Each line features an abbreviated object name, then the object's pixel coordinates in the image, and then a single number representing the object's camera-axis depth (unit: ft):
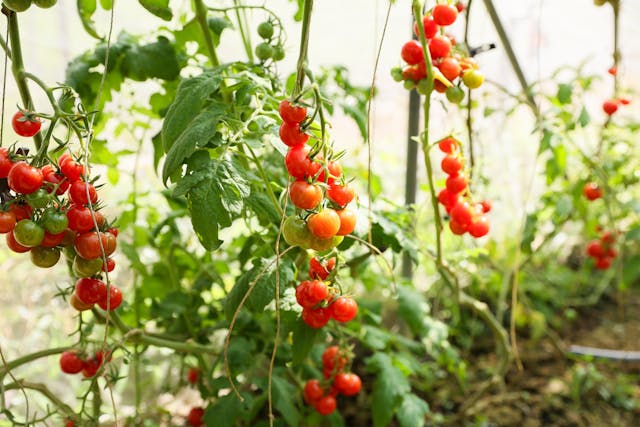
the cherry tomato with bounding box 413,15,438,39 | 2.99
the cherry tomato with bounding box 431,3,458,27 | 2.85
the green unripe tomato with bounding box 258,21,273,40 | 3.22
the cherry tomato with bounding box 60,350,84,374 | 3.12
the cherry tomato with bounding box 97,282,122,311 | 2.74
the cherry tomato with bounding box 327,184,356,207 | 2.36
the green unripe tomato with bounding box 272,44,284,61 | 3.29
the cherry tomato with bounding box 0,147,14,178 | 2.35
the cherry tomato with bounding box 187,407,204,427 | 4.15
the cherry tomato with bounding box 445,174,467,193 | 3.38
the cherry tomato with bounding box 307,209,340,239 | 2.22
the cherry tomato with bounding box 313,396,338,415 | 3.79
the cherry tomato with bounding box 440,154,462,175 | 3.31
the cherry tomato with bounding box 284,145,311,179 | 2.23
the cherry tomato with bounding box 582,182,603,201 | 5.38
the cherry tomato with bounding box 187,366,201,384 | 4.44
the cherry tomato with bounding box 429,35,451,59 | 2.98
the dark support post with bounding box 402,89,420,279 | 5.25
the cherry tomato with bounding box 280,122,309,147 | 2.24
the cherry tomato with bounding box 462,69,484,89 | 3.01
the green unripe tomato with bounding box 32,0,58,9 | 2.43
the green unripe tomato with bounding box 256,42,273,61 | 3.24
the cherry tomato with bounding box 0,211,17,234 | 2.30
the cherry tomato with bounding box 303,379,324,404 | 3.79
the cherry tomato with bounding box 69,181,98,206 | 2.36
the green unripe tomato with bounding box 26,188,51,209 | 2.31
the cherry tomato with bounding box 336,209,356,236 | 2.34
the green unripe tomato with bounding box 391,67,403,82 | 3.04
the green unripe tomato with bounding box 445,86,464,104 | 3.02
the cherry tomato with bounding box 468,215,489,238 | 3.39
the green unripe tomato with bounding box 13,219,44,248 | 2.28
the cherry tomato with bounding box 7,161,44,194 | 2.23
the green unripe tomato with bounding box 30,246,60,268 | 2.46
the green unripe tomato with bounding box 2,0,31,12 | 2.37
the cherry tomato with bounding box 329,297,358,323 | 2.78
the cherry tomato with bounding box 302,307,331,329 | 2.84
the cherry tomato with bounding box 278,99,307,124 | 2.19
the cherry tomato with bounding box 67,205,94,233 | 2.41
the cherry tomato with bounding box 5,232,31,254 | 2.46
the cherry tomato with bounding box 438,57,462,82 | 2.99
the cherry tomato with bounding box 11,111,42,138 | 2.39
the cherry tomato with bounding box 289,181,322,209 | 2.19
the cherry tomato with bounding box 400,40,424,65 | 2.95
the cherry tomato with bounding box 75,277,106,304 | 2.69
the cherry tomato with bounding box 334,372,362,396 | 3.66
